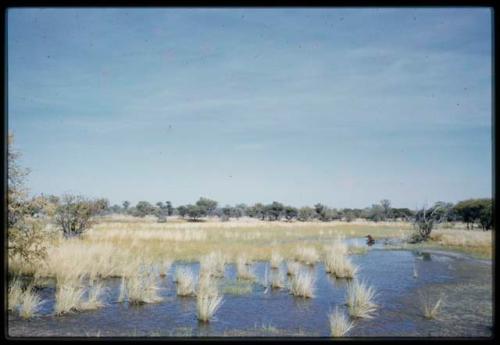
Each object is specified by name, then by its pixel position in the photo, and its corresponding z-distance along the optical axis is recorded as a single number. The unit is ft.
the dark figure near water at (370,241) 82.95
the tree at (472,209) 128.47
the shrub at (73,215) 69.51
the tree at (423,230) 83.97
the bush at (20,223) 31.17
